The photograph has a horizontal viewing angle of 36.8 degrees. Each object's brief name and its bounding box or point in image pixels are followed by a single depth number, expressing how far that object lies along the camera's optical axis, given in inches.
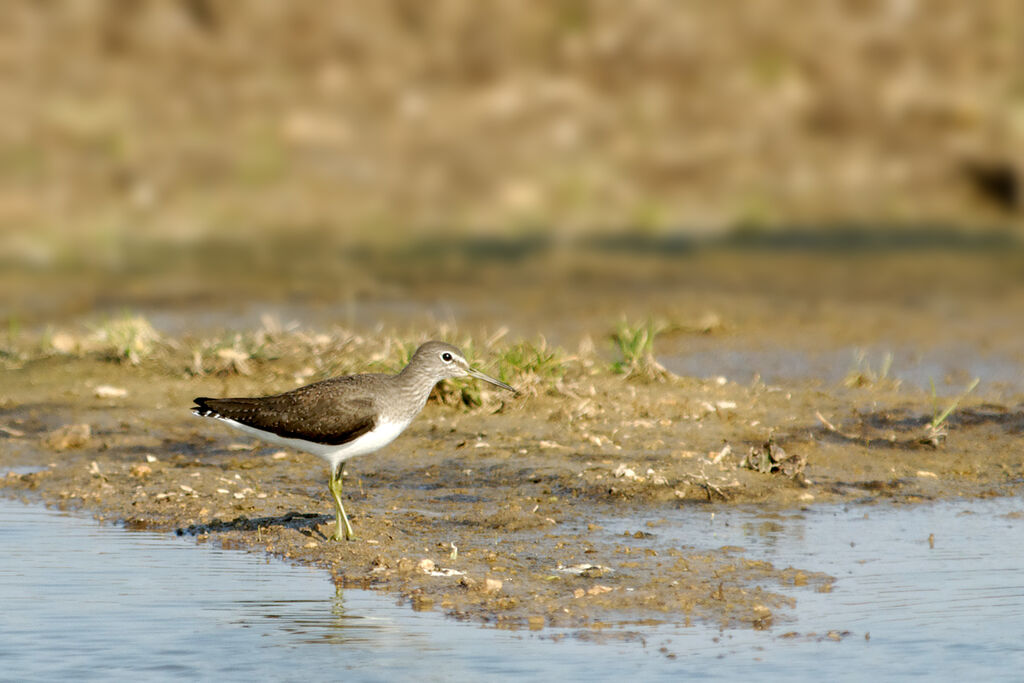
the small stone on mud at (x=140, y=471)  409.1
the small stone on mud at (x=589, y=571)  316.8
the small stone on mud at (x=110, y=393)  506.0
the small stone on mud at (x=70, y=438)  444.5
